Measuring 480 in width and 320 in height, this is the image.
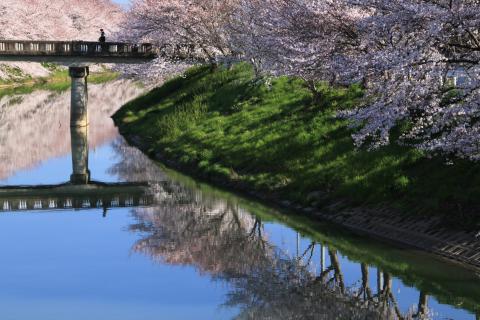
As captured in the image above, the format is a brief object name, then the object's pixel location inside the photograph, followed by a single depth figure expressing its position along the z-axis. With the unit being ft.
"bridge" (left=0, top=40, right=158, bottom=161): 206.69
